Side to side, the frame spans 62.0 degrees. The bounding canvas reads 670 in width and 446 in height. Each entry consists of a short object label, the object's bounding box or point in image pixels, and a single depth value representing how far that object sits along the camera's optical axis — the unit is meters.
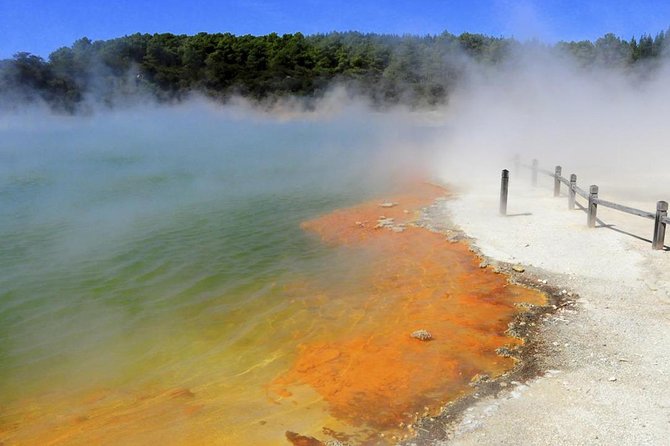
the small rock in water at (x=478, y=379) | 4.60
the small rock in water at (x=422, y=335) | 5.52
